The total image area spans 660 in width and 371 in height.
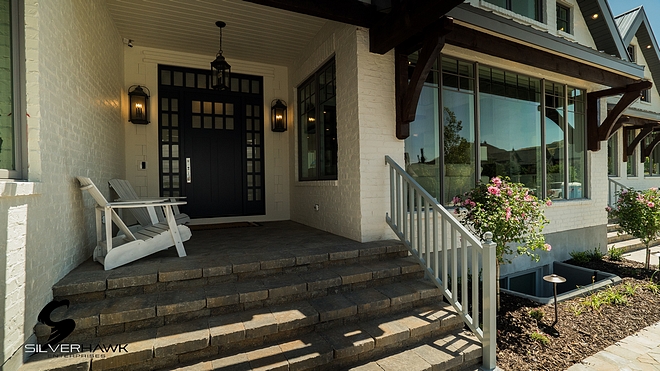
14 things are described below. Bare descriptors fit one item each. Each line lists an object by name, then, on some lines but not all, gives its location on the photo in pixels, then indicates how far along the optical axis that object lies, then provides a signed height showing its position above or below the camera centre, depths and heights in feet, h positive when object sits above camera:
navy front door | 16.70 +2.40
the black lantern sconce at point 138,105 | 15.39 +4.14
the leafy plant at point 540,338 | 9.06 -4.69
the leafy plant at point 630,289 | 12.70 -4.62
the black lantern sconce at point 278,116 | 18.49 +4.19
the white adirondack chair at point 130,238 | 8.51 -1.61
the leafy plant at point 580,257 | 17.24 -4.30
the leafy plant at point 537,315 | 10.38 -4.53
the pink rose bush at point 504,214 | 10.25 -1.07
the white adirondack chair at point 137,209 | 11.35 -0.84
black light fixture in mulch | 10.09 -3.27
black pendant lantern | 14.52 +5.40
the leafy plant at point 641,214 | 15.70 -1.77
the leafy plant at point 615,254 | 17.81 -4.35
